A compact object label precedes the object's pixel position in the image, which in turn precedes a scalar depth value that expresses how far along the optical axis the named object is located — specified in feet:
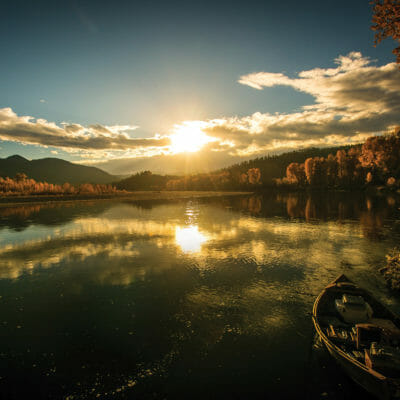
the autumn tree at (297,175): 634.43
